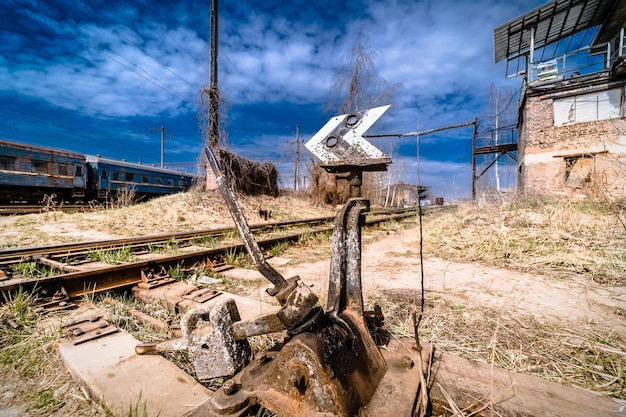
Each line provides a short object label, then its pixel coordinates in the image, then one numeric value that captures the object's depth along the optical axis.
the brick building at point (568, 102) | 11.61
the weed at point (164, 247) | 4.31
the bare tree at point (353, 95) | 14.11
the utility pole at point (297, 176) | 17.72
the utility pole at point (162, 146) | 42.75
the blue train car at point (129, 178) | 17.41
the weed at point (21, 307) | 1.95
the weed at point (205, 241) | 5.04
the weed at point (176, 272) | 3.32
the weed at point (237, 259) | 4.23
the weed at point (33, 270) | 2.94
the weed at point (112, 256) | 3.47
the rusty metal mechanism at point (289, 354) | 0.97
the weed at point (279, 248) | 5.02
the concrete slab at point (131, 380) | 1.15
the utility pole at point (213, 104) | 11.62
